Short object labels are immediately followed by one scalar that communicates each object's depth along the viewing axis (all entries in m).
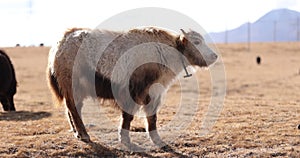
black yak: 16.22
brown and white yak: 8.44
